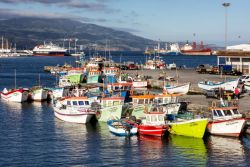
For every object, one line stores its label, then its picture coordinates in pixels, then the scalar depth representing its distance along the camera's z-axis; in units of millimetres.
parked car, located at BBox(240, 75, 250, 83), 67838
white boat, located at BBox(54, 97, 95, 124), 50375
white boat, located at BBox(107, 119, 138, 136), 44250
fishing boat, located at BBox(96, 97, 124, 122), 49344
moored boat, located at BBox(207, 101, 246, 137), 41862
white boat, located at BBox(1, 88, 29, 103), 69312
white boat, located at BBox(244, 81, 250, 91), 61656
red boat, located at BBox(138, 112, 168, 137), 43188
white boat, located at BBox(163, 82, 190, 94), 64938
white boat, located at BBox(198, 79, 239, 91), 62062
